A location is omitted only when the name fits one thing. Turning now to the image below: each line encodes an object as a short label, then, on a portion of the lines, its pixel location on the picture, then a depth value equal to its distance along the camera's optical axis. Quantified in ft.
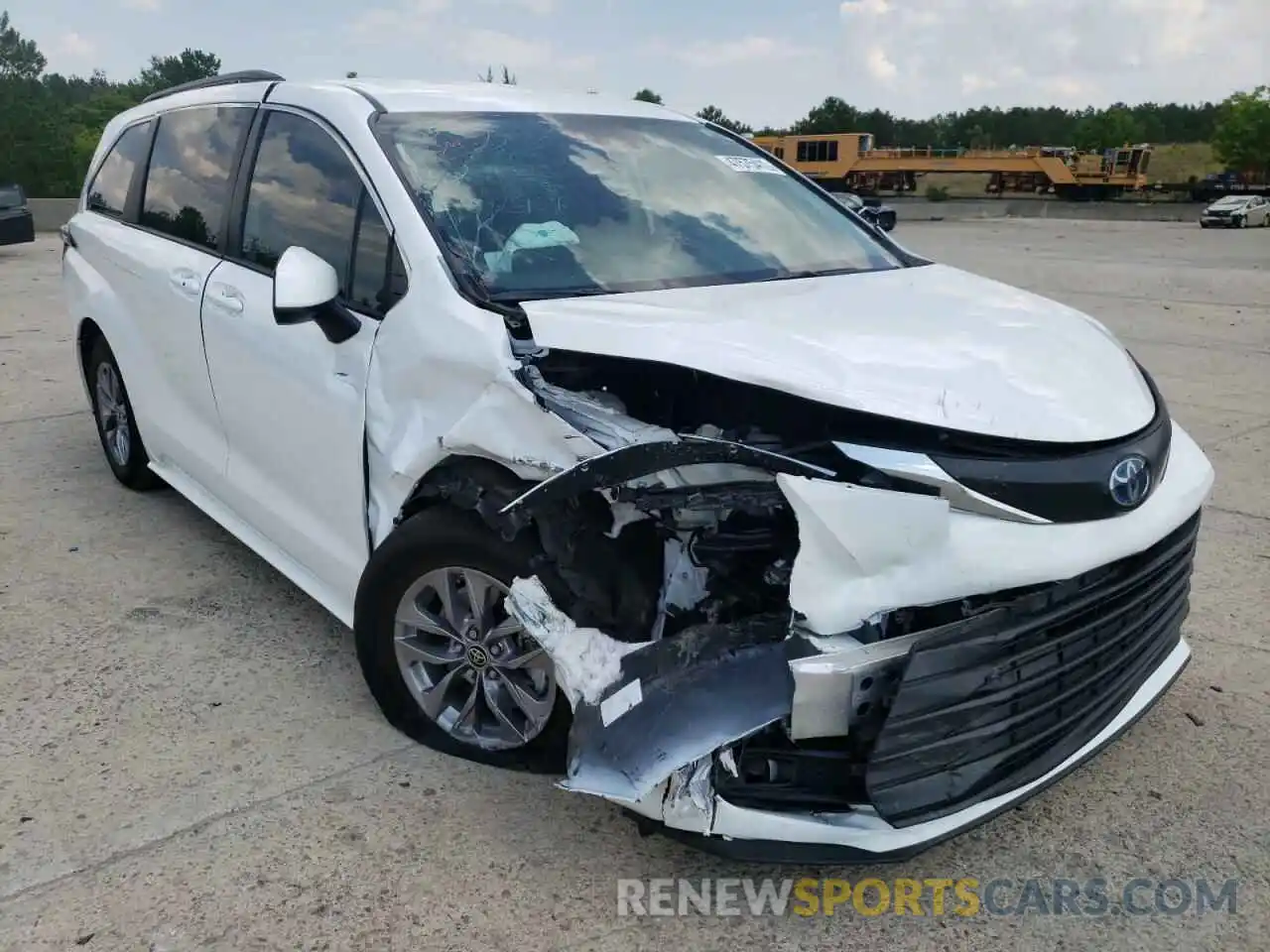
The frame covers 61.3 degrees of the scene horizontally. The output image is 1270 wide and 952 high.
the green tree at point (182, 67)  256.21
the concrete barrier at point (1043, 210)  145.89
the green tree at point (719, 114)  183.11
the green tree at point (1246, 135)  232.32
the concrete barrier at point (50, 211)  77.20
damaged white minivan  7.07
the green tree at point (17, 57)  215.72
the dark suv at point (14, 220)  51.88
